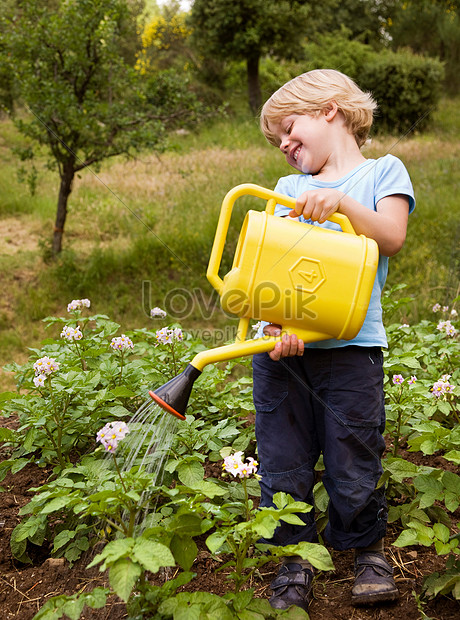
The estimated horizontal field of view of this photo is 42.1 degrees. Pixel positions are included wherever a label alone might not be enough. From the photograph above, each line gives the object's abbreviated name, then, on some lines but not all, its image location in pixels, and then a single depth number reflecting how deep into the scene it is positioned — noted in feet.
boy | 5.44
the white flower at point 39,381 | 6.46
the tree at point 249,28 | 39.04
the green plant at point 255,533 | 4.43
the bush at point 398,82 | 39.42
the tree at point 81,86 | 16.56
